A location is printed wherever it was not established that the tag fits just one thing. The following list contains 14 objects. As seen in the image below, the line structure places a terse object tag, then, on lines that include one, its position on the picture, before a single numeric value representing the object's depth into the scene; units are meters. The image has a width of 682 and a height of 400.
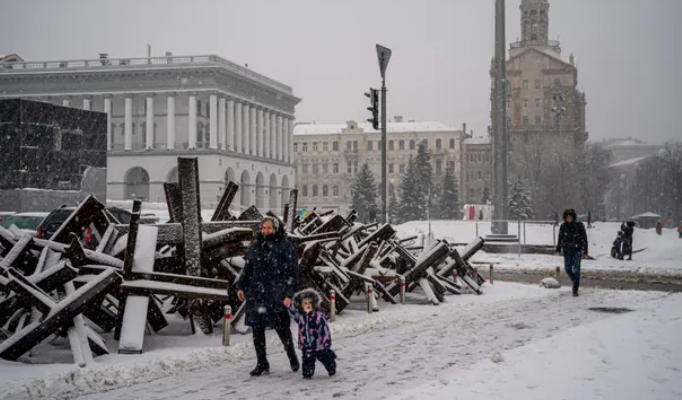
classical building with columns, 92.50
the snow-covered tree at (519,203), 74.50
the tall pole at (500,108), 28.89
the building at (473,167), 135.38
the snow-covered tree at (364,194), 90.06
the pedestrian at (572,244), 16.17
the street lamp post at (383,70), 23.27
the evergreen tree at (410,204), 86.50
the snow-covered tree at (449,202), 97.50
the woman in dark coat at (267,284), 8.45
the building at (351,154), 136.25
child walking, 8.34
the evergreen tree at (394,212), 86.81
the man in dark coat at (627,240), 29.77
